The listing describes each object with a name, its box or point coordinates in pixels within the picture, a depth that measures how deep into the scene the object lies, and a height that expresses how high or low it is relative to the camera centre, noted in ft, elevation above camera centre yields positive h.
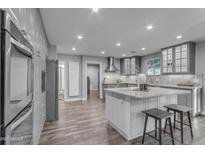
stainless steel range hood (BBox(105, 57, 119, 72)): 21.78 +2.33
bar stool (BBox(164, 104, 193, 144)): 6.59 -2.14
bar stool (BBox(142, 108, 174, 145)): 5.83 -2.21
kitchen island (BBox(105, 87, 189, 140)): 6.92 -2.42
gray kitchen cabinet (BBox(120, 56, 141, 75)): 20.54 +2.38
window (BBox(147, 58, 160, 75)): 17.85 +1.70
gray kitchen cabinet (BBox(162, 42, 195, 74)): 12.09 +2.17
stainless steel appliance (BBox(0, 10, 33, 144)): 2.19 +0.13
